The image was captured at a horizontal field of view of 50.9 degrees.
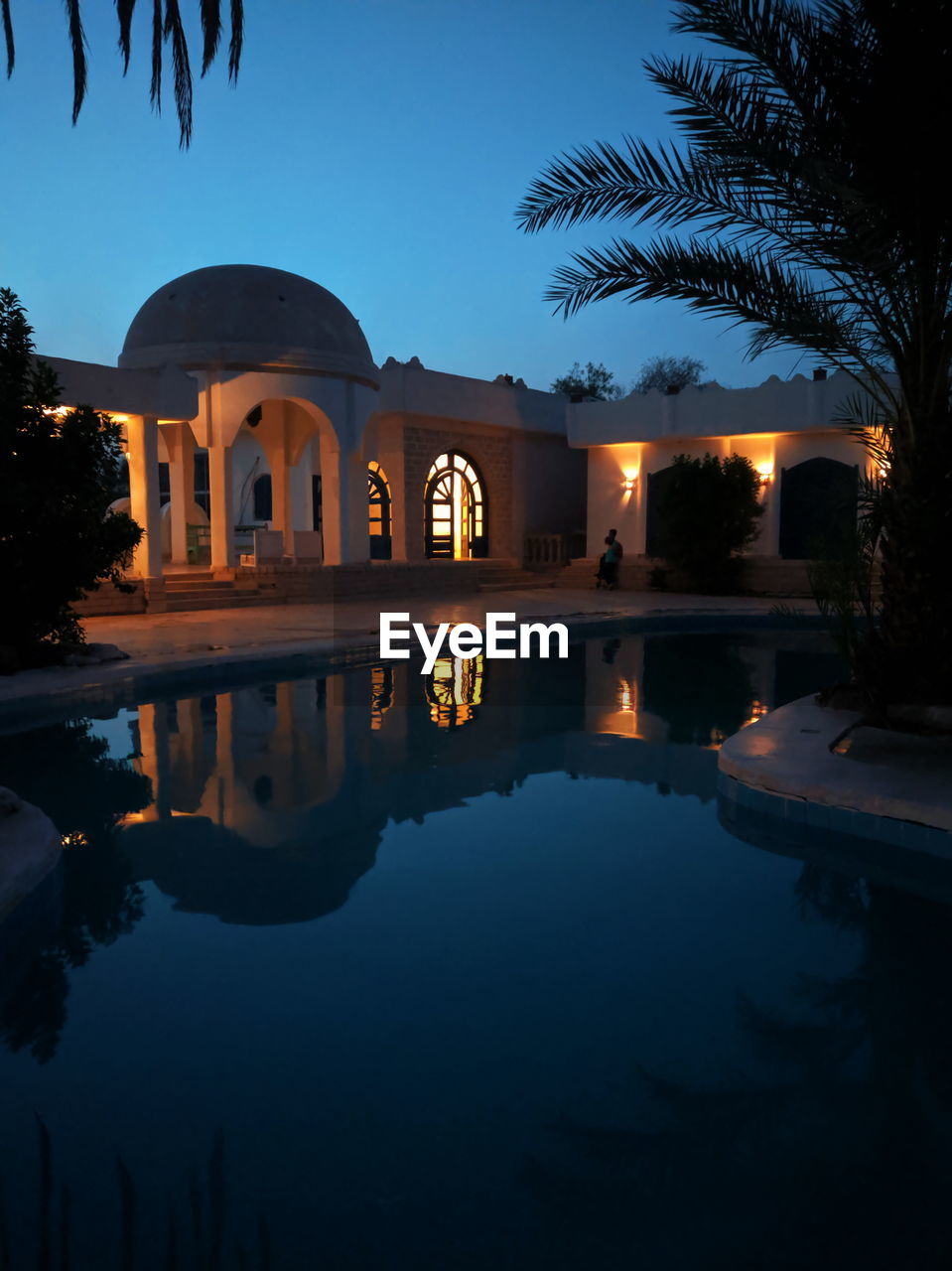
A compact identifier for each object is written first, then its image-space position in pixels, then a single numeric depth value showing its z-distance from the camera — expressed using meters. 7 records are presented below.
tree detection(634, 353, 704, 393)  52.90
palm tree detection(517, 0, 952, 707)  5.68
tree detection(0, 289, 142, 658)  9.07
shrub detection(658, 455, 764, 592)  18.97
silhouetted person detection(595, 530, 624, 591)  20.66
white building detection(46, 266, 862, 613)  16.52
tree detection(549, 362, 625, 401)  48.81
